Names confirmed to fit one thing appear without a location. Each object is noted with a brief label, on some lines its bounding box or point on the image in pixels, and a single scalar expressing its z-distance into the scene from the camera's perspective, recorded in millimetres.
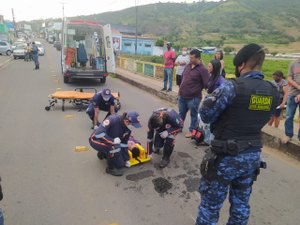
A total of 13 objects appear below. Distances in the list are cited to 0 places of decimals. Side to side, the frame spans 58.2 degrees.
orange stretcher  7559
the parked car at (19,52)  24702
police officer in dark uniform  2148
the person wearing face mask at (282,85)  5696
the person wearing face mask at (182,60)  8446
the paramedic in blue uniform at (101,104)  5668
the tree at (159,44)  49250
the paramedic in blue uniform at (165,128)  4352
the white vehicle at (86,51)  11648
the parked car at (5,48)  28562
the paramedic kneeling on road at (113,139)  3951
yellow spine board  4363
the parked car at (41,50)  30103
